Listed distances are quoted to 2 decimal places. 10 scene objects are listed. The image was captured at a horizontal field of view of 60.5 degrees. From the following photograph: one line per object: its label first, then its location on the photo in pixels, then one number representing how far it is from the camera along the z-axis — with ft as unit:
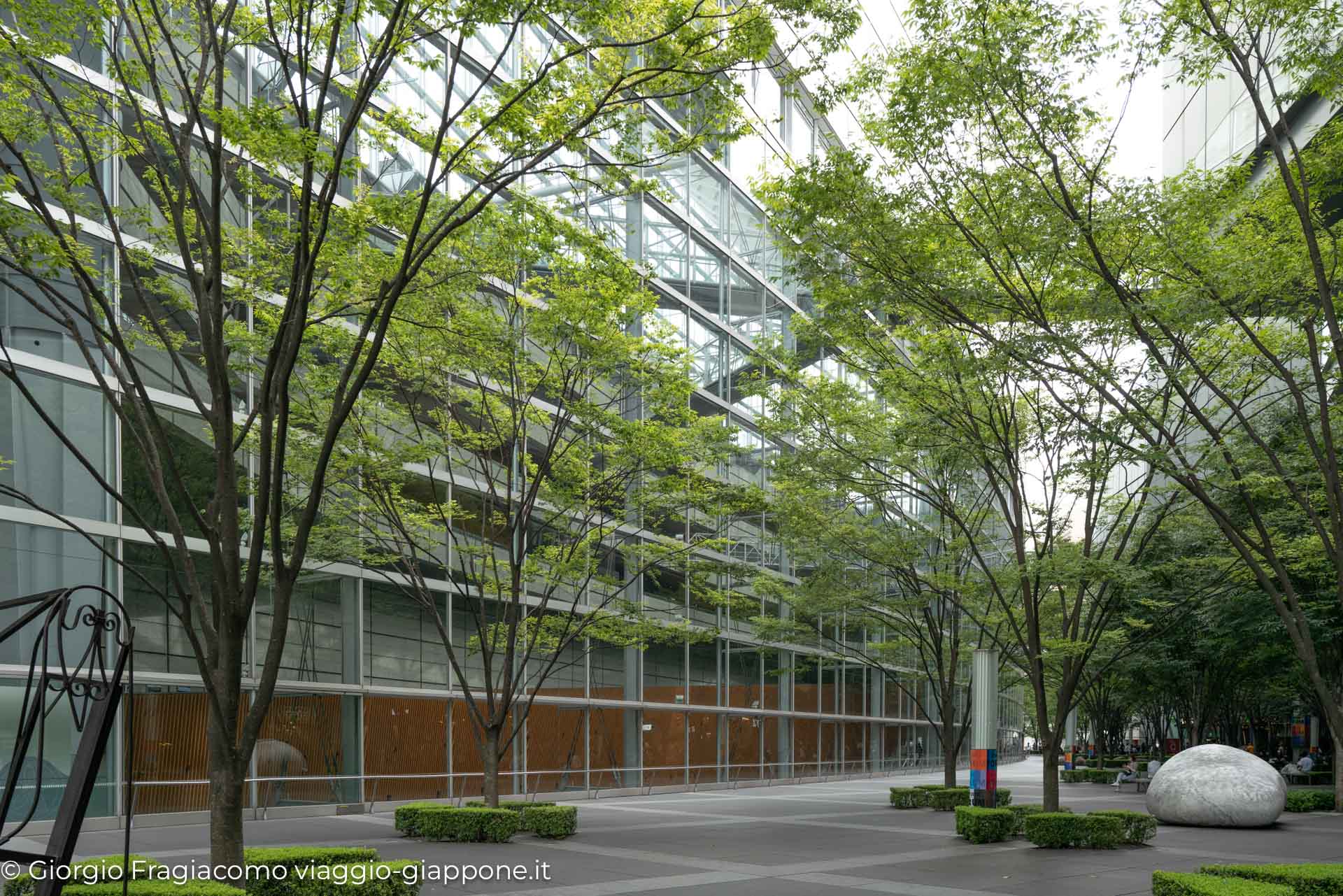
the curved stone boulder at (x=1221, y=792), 75.31
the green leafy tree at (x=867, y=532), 75.82
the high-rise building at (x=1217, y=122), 100.73
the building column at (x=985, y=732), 71.92
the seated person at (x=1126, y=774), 139.95
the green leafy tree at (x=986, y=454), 57.82
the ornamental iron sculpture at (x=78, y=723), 13.84
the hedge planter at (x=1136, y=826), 63.00
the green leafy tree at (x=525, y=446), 59.52
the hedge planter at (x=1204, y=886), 34.37
